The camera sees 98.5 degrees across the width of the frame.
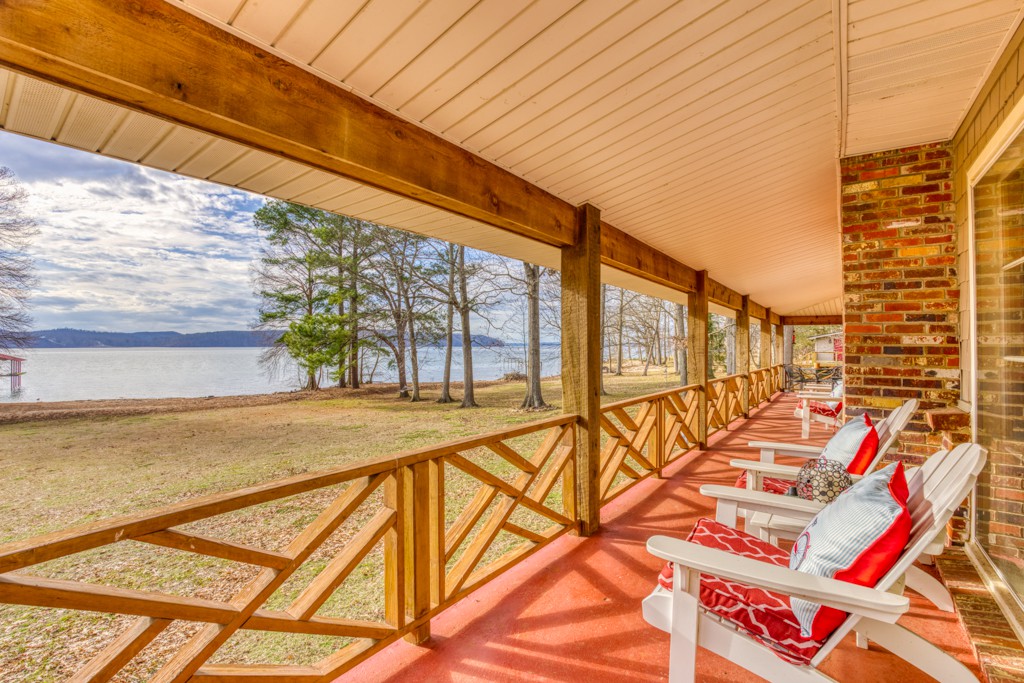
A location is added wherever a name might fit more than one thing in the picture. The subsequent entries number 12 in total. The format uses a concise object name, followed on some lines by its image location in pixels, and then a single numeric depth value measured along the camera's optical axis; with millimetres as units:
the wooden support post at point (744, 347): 8164
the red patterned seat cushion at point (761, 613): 1265
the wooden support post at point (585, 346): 3010
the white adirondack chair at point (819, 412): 6047
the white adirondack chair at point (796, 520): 1945
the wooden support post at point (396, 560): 1874
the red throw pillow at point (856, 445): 2248
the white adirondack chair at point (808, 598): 1139
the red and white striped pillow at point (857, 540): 1202
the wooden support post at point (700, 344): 5613
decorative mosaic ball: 2109
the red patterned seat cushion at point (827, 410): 5940
